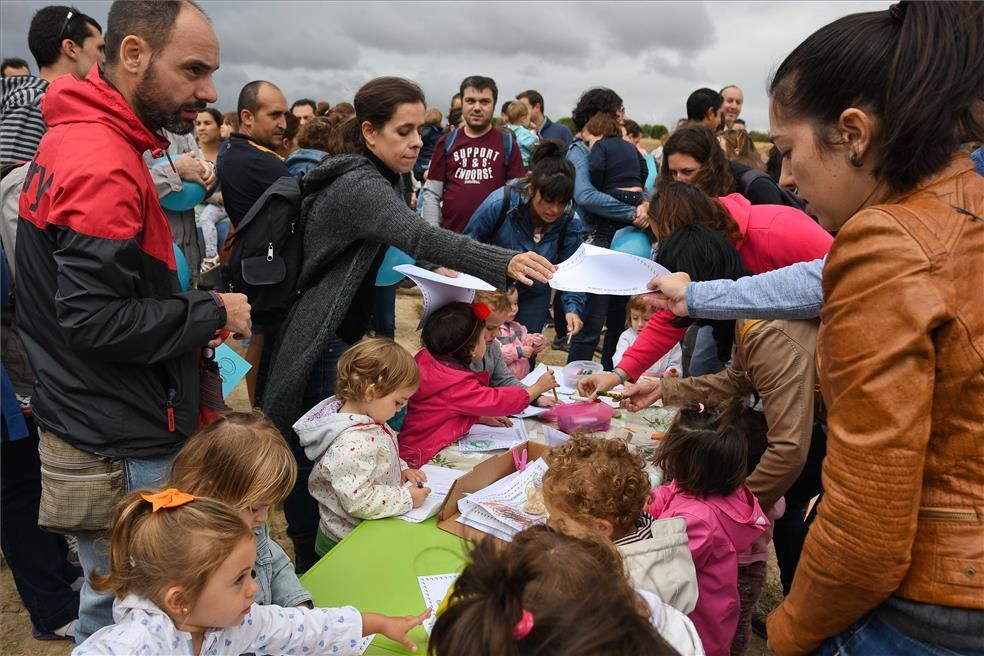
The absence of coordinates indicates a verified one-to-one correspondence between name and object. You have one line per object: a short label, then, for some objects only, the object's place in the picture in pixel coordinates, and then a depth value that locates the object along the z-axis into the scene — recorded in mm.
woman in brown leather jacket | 851
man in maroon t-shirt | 4789
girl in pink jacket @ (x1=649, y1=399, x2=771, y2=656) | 1812
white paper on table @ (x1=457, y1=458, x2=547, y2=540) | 1884
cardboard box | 1938
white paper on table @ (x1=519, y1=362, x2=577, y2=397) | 3207
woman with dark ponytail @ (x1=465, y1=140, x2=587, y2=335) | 3809
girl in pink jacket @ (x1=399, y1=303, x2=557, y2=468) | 2584
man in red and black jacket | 1473
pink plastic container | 2676
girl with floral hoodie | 1977
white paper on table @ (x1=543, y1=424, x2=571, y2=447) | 2586
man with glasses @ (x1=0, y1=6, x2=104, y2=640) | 2178
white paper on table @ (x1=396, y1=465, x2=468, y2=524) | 1991
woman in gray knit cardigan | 2160
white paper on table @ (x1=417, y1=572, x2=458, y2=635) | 1595
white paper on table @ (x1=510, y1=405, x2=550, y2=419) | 2859
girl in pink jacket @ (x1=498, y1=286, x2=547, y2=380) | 3617
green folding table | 1604
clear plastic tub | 3268
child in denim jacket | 1540
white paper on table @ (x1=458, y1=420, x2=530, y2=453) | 2557
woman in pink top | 2287
